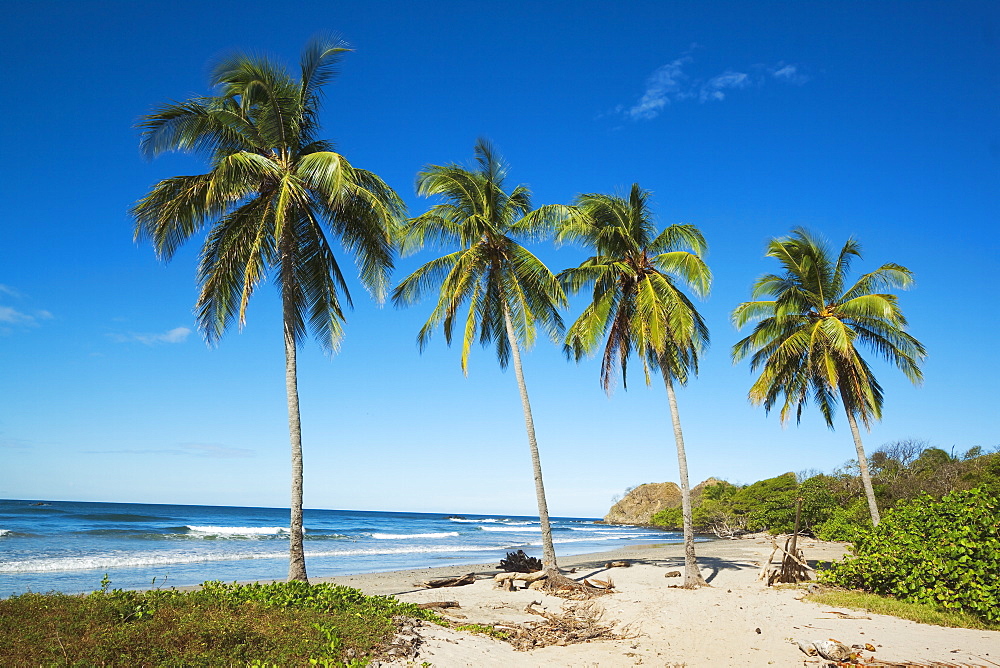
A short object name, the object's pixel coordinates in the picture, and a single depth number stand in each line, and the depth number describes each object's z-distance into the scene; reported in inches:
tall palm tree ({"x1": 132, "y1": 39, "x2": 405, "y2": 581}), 418.9
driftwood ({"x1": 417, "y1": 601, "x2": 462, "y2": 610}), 399.2
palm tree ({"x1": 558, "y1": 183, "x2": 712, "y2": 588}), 566.3
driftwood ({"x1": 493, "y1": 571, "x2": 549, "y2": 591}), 520.4
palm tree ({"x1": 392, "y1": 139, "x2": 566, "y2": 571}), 567.5
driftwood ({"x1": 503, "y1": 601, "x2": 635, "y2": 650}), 323.3
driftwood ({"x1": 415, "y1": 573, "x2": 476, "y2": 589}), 543.1
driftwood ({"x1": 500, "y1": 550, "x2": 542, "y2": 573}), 578.9
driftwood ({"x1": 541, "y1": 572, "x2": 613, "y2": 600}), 487.2
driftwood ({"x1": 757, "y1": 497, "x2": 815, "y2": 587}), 525.7
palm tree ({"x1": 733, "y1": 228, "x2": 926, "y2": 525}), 626.5
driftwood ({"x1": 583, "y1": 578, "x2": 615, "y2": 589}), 507.5
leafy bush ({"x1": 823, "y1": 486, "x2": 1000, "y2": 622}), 352.8
